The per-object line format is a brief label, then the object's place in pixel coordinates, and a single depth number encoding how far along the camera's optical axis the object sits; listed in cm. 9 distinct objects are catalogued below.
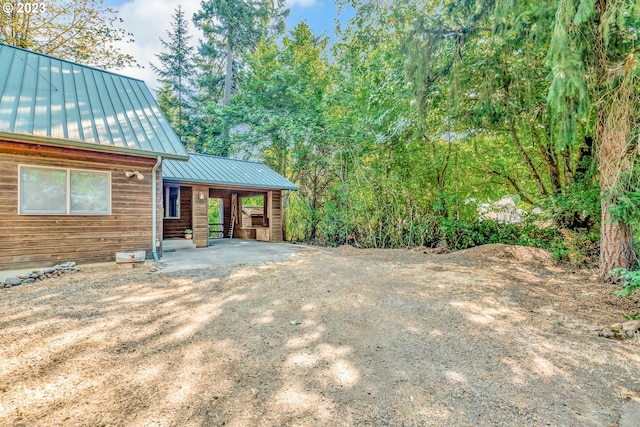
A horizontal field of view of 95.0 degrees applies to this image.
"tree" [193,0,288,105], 1634
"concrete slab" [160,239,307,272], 608
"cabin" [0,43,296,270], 501
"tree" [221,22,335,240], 1110
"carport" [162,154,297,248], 913
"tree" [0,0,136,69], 1061
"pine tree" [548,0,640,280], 318
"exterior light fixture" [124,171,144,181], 608
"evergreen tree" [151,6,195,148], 1806
